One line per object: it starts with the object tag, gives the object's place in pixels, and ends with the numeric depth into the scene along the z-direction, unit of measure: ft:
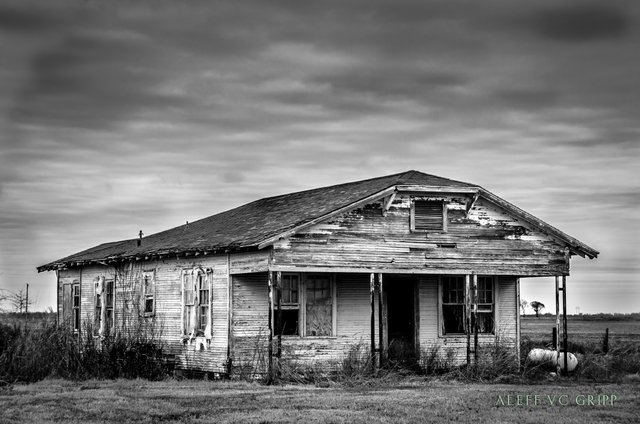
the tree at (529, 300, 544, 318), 341.19
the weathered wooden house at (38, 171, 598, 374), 78.23
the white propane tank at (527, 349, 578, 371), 88.02
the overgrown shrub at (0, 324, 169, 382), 75.92
